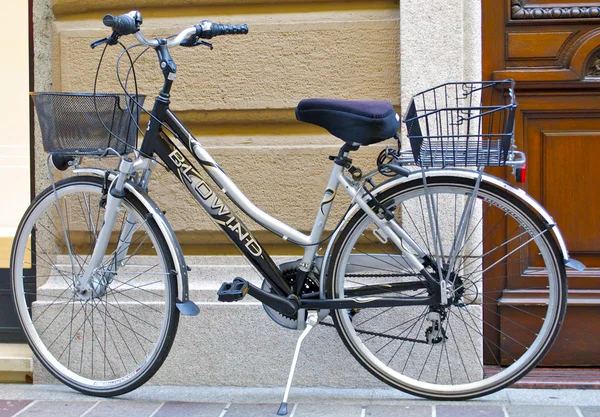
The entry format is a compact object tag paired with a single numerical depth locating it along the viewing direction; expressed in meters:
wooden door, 3.79
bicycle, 3.23
